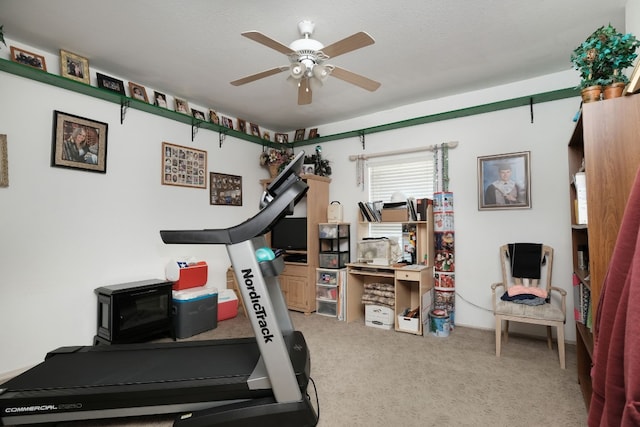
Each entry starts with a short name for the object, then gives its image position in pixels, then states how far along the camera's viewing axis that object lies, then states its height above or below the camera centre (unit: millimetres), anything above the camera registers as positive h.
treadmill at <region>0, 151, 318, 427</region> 1660 -911
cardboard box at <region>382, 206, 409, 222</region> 3562 +81
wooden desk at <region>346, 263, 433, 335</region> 3256 -725
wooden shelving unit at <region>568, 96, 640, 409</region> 1471 +260
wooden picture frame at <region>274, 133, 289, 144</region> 4949 +1355
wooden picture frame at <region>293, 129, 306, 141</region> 4824 +1365
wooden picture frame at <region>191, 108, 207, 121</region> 3764 +1335
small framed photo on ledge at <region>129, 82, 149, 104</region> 3210 +1369
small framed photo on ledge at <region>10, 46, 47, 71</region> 2470 +1347
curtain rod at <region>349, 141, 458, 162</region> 3575 +884
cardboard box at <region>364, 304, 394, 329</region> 3430 -1061
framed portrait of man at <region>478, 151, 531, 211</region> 3188 +425
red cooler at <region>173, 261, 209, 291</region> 3377 -607
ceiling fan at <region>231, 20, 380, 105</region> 1897 +1100
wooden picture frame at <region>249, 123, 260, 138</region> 4613 +1402
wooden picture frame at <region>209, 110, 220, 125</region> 3975 +1354
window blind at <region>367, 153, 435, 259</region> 3793 +523
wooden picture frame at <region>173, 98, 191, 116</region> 3607 +1375
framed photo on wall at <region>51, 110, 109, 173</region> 2652 +720
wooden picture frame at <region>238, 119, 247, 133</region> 4414 +1384
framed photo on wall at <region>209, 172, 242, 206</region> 4016 +448
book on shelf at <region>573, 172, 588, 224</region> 1956 +152
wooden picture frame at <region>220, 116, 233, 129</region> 4168 +1371
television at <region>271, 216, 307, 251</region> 4156 -165
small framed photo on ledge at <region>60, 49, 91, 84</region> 2645 +1366
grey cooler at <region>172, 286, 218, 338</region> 3162 -926
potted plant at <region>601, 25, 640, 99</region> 1604 +866
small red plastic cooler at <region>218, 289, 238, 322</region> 3670 -986
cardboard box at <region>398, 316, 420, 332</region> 3252 -1080
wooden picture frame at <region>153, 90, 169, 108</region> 3406 +1369
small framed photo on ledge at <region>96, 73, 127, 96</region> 2943 +1357
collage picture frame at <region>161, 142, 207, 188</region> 3482 +671
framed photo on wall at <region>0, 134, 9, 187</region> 2359 +460
